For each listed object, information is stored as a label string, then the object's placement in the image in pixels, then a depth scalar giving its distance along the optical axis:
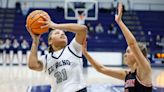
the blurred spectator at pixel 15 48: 18.00
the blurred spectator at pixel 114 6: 21.07
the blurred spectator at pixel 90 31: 20.45
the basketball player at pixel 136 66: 3.02
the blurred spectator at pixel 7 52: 18.06
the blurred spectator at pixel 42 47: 17.72
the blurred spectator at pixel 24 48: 18.02
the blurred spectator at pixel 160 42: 19.80
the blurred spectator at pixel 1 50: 18.02
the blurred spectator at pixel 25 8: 21.67
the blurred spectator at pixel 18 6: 22.05
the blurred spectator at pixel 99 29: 20.78
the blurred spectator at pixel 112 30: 20.78
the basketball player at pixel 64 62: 3.42
